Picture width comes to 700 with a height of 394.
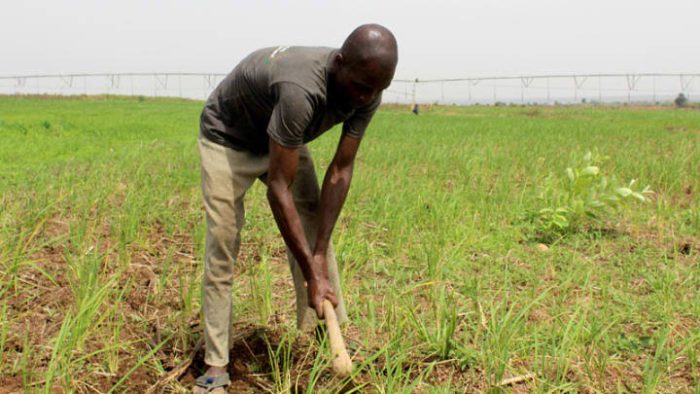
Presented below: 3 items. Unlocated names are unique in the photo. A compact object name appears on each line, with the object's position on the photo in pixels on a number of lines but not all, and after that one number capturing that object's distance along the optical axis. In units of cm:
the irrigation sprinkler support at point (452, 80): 3576
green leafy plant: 367
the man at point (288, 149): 174
